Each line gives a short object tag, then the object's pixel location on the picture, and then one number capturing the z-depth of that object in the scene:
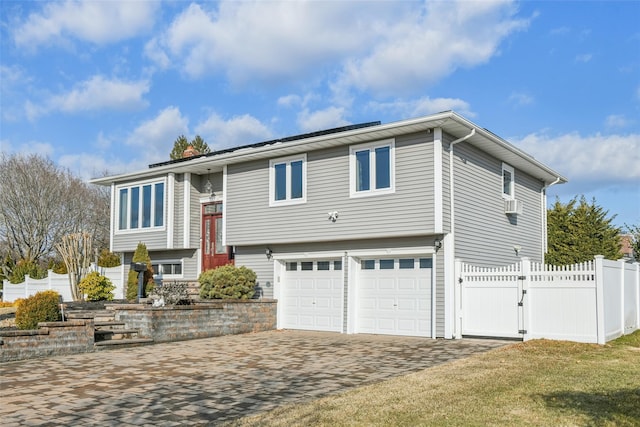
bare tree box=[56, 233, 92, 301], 21.05
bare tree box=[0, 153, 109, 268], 33.81
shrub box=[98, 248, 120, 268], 22.25
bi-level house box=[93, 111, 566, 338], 14.67
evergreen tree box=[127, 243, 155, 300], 19.55
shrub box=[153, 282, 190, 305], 15.34
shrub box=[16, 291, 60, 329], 12.71
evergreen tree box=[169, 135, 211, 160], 42.22
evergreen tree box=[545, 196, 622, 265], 22.38
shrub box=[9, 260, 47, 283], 26.56
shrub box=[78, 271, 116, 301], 20.12
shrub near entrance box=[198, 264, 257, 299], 16.80
